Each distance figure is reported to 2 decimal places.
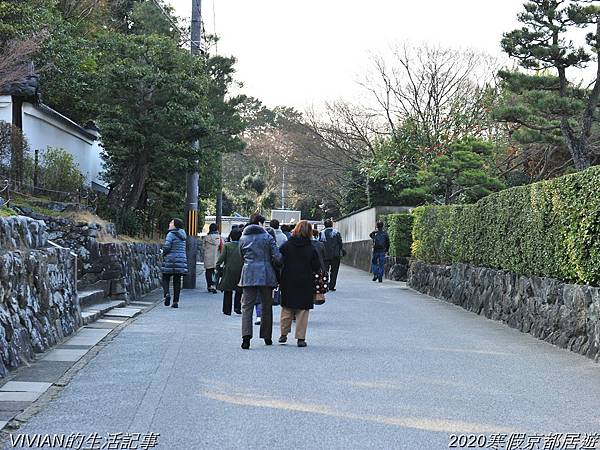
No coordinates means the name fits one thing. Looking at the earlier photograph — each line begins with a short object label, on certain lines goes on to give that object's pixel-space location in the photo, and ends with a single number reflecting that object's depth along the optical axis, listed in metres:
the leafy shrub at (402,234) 31.72
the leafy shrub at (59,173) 21.52
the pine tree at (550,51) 21.48
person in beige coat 23.83
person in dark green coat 15.78
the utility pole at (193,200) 25.52
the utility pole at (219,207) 43.70
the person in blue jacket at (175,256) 18.56
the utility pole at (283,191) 67.25
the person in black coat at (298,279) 12.71
